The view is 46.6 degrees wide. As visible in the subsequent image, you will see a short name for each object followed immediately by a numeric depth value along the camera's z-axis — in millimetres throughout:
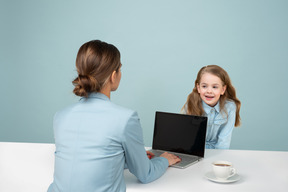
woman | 1225
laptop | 1708
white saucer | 1365
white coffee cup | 1357
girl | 2303
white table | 1338
